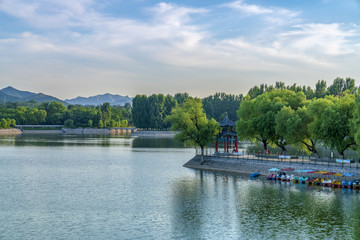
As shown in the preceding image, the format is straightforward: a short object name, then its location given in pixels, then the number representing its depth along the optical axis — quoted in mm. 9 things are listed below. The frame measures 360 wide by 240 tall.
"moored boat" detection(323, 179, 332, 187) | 64875
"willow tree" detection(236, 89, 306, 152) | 89562
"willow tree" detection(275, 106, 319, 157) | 81938
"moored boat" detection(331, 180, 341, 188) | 64012
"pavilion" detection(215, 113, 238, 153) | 92500
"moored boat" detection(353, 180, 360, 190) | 62312
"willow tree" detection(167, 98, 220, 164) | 89562
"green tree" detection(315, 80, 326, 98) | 198375
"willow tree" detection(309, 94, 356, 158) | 72625
